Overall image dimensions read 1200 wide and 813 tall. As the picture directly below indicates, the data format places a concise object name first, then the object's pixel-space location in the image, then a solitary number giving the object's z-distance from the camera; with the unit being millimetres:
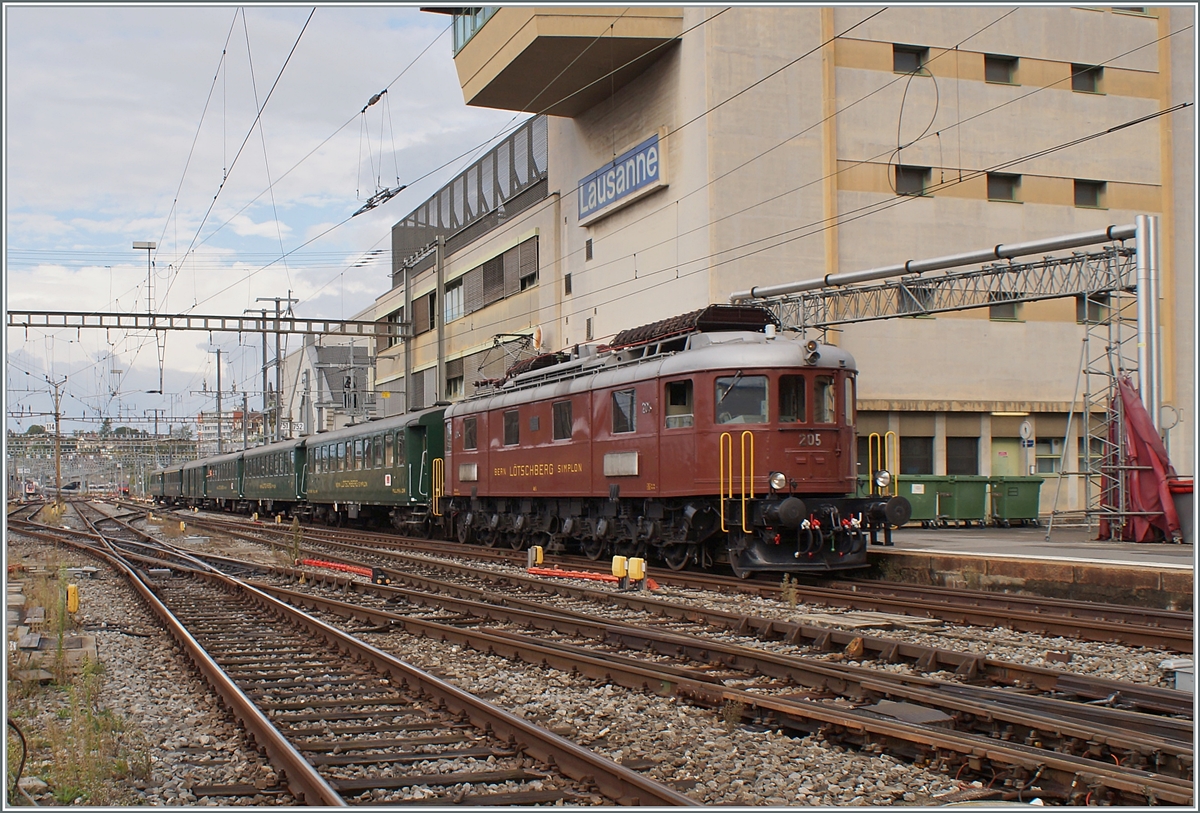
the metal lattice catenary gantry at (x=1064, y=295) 18609
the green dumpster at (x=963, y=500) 24641
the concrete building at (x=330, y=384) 61250
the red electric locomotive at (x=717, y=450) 14375
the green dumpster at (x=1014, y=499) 25062
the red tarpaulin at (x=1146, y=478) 17812
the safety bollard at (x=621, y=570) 13953
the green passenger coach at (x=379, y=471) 26297
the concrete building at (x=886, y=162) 26984
